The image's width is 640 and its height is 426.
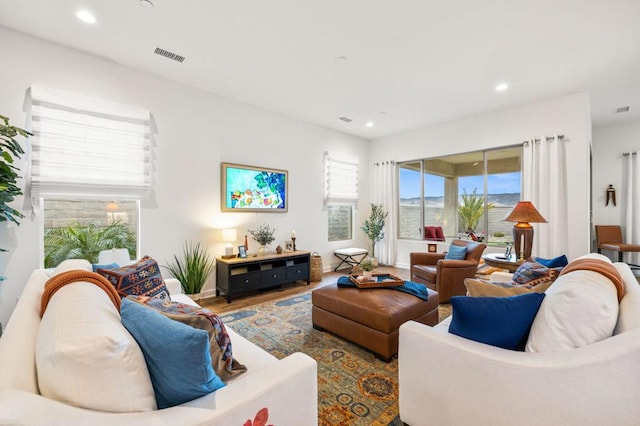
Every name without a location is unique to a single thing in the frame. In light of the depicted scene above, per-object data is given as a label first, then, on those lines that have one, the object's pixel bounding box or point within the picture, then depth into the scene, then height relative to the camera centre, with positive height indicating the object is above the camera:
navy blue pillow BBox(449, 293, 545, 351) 1.32 -0.49
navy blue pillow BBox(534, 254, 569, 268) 2.23 -0.38
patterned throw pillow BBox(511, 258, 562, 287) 1.85 -0.40
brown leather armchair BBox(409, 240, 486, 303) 3.63 -0.77
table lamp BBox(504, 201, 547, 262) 3.33 -0.13
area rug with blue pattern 1.74 -1.20
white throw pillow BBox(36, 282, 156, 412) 0.76 -0.42
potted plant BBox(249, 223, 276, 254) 4.42 -0.33
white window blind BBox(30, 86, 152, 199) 2.87 +0.74
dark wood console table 3.85 -0.85
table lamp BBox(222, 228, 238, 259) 4.05 -0.34
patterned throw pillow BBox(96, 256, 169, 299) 1.83 -0.45
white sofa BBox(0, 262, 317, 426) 0.68 -0.61
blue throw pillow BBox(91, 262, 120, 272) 2.02 -0.40
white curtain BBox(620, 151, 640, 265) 5.19 +0.25
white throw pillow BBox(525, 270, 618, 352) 1.17 -0.43
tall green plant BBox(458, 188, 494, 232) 5.25 +0.12
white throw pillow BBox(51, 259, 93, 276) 1.70 -0.33
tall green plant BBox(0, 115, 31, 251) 2.22 +0.30
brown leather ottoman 2.28 -0.87
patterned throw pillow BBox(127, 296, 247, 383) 1.14 -0.47
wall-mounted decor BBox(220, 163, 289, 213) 4.25 +0.41
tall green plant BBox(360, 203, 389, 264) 6.17 -0.22
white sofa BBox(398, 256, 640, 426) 1.04 -0.71
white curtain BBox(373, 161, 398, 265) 6.27 +0.21
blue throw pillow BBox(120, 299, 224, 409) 0.90 -0.47
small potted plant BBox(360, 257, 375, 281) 3.02 -0.56
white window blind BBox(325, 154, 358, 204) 5.77 +0.75
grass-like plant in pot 3.61 -0.71
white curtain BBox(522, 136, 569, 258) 4.20 +0.41
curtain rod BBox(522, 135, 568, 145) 4.20 +1.19
